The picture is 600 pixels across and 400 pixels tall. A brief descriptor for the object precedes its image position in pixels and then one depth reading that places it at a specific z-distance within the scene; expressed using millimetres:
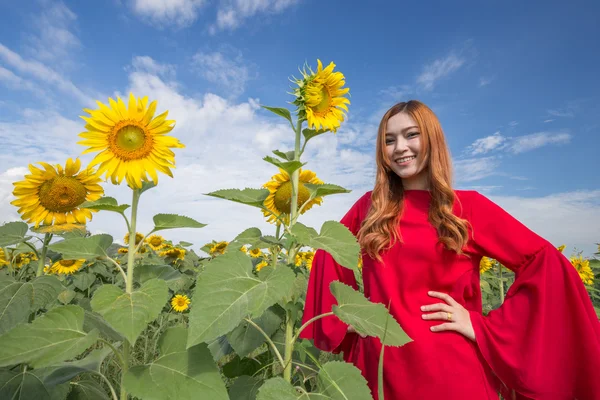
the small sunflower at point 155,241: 5922
